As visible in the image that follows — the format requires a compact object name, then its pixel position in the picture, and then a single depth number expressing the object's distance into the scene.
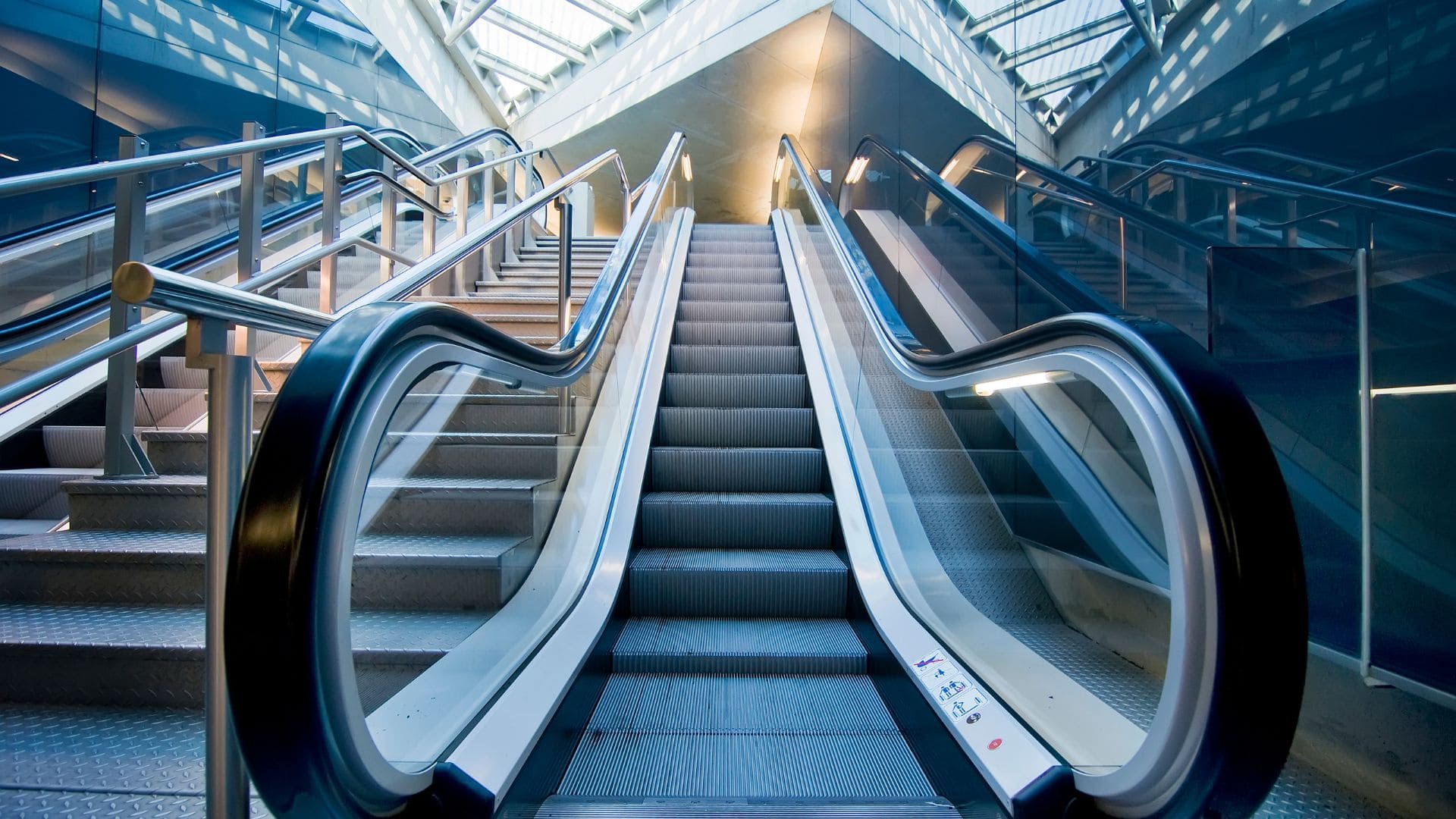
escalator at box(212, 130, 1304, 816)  0.98
